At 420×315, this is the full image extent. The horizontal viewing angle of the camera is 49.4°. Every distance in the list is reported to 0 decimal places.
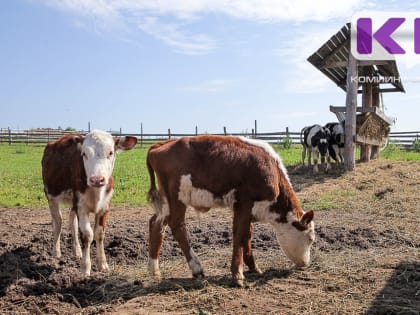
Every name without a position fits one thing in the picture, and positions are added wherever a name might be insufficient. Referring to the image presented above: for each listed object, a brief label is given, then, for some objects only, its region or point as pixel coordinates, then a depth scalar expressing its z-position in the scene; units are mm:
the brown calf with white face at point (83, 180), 6039
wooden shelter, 15070
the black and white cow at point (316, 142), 16375
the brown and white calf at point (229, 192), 5586
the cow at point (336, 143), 16750
